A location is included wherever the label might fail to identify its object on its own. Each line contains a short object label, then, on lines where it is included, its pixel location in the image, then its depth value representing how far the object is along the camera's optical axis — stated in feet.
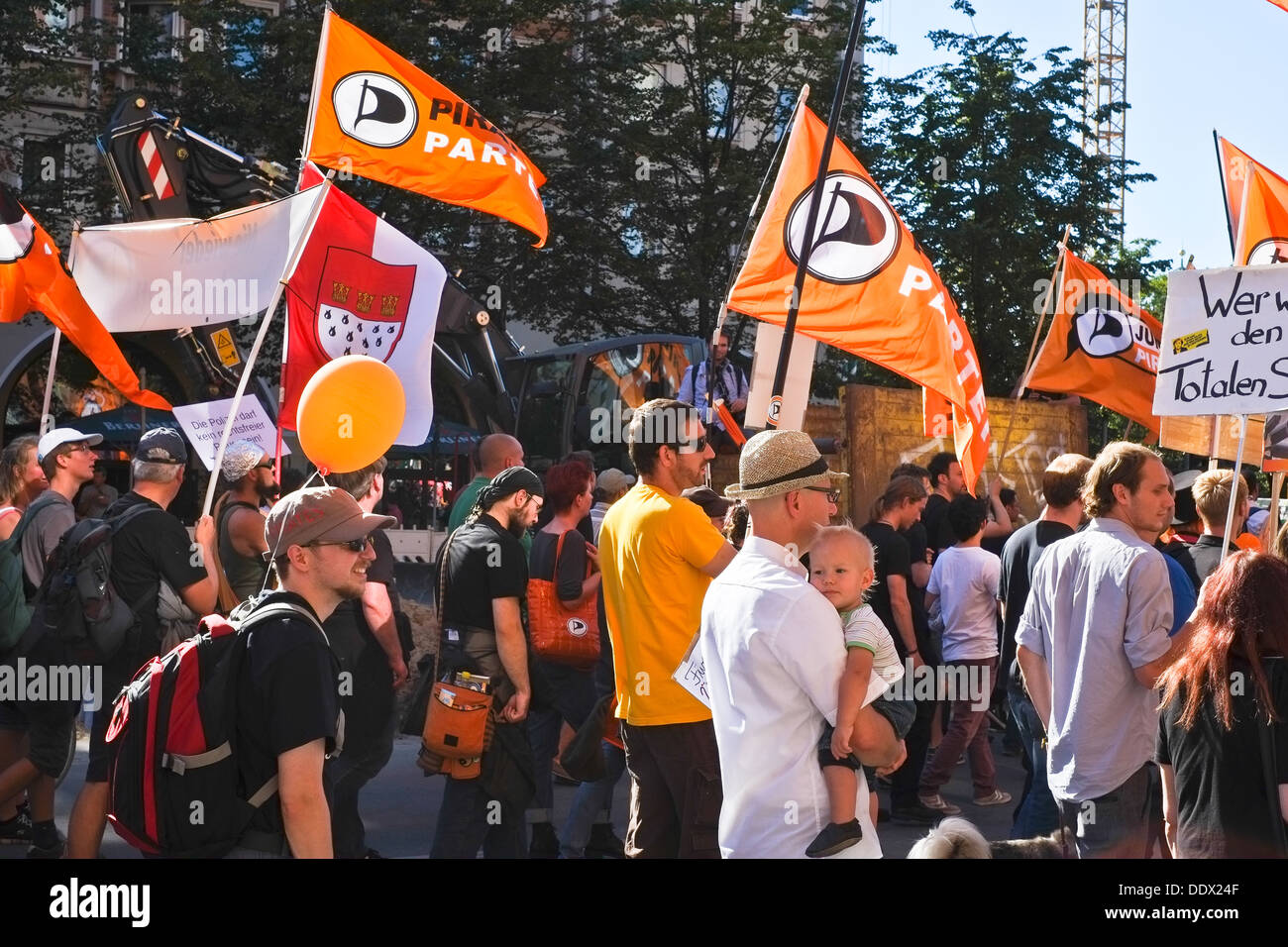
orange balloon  17.74
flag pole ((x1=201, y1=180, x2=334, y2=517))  20.68
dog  10.48
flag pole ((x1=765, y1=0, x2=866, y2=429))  22.72
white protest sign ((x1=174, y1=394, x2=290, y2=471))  24.17
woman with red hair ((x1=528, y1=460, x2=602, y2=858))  21.59
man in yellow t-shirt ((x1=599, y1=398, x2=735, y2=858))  15.94
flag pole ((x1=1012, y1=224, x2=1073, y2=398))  37.08
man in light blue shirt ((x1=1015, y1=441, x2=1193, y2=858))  14.85
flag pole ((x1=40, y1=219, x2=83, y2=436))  26.30
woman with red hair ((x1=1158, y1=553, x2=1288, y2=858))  12.23
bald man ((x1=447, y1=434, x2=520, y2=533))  23.65
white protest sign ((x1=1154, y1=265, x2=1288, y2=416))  20.56
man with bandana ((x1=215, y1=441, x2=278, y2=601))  21.79
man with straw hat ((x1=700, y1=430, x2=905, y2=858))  11.14
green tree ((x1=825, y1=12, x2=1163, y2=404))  86.07
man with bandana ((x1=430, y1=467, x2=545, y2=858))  19.10
